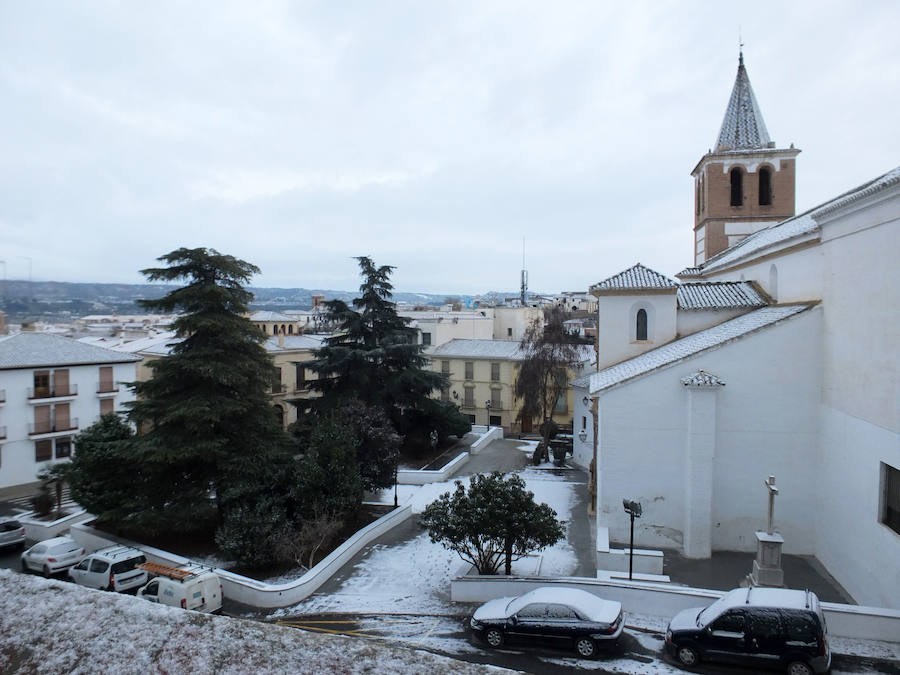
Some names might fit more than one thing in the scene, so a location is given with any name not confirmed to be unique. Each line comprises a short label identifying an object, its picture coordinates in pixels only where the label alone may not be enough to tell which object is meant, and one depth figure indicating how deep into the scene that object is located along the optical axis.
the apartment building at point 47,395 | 24.48
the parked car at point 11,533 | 16.97
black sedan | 9.12
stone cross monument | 11.10
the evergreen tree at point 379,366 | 25.38
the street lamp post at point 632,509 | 11.86
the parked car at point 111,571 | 12.99
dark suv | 8.32
